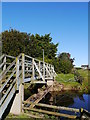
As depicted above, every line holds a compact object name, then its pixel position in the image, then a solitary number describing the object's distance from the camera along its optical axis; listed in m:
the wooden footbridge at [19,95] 3.38
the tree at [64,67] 16.37
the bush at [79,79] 11.13
